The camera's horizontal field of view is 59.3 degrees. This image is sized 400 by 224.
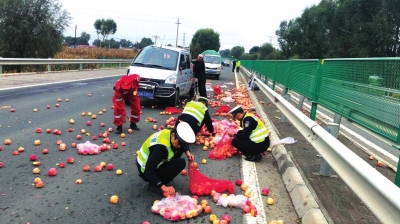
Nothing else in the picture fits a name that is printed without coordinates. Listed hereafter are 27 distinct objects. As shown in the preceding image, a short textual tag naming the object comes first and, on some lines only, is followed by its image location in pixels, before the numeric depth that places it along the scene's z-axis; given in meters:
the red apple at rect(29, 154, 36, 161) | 5.56
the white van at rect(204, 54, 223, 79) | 28.33
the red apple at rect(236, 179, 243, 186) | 5.11
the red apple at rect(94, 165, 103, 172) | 5.36
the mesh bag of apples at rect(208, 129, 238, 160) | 6.53
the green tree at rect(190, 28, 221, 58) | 122.84
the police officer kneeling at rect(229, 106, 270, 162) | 6.31
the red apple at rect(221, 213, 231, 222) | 3.96
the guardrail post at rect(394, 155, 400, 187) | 3.39
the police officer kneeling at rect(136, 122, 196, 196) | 4.18
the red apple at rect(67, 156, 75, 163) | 5.60
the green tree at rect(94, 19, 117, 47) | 108.62
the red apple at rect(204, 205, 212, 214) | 4.19
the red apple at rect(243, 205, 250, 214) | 4.27
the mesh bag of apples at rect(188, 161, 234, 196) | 4.70
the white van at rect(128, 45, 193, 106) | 11.16
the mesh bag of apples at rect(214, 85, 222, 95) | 16.78
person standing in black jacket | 13.65
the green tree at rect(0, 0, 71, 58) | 23.73
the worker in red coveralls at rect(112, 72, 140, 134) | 7.76
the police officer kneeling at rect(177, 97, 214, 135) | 6.64
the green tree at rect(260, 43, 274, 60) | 115.59
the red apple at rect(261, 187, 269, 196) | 4.84
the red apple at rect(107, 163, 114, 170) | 5.43
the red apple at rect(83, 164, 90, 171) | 5.32
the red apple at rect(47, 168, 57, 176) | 5.00
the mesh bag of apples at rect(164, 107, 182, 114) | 10.68
